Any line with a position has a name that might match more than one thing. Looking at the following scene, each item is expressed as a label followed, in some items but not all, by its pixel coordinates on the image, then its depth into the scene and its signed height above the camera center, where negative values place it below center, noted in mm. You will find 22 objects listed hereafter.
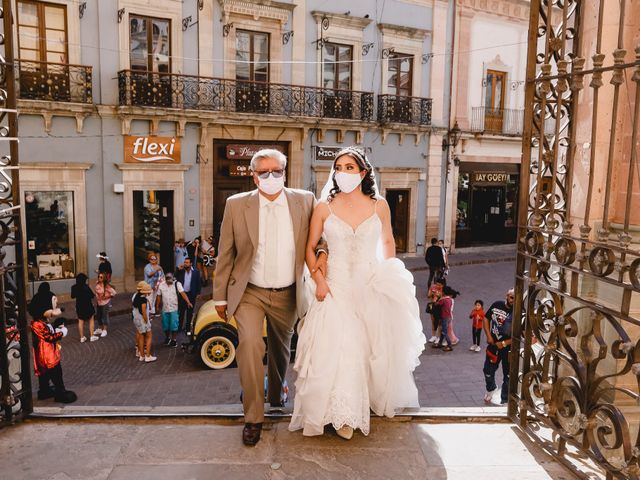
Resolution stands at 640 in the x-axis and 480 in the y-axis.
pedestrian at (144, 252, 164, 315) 11523 -2333
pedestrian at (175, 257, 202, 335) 11453 -2530
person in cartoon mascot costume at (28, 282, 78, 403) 7414 -2423
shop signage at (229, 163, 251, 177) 17125 -431
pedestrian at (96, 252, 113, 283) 12110 -2362
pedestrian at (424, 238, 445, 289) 15344 -2550
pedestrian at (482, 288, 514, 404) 7488 -2270
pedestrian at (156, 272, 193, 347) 10320 -2646
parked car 9156 -2877
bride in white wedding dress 3586 -1011
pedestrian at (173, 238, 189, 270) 14820 -2438
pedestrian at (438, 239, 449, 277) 15430 -2664
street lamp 20906 +757
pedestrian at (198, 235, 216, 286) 15932 -2692
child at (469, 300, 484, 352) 9531 -2721
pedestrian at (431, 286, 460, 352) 10117 -2721
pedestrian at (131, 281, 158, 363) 9578 -2714
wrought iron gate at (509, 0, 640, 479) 2846 -459
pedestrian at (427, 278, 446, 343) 10305 -2516
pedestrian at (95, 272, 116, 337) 11289 -2830
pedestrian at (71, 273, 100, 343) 10552 -2657
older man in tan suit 3803 -613
